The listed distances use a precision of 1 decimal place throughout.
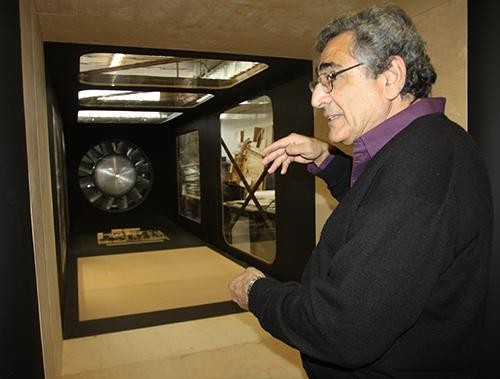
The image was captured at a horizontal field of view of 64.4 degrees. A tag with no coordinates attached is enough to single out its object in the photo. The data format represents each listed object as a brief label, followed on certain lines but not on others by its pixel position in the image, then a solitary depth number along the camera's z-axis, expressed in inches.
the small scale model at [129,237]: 245.0
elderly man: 31.8
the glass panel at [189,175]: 268.1
